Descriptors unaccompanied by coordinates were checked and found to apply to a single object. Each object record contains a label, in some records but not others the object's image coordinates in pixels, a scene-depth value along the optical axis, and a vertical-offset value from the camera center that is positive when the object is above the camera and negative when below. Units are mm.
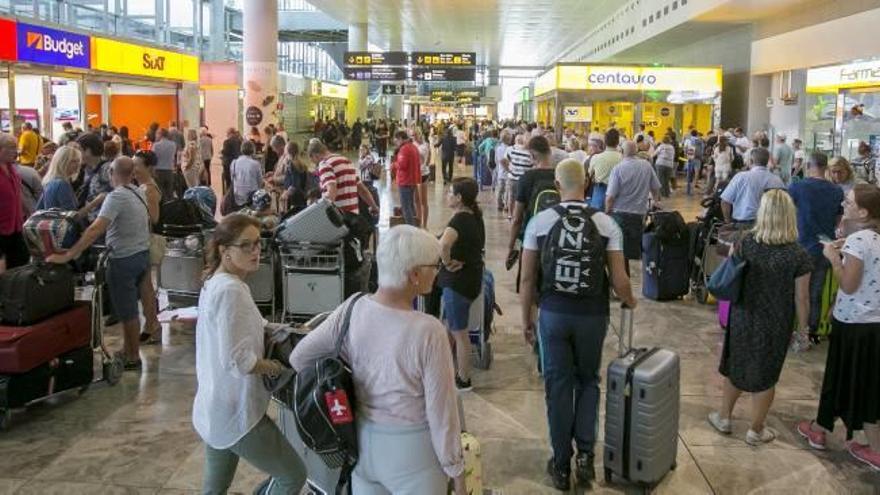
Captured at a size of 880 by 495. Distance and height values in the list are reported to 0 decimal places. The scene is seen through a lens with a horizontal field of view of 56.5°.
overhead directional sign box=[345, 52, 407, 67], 30867 +3474
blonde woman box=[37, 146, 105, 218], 6527 -314
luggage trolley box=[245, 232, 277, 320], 6719 -1075
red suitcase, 4922 -1221
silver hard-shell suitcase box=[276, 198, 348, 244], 6352 -587
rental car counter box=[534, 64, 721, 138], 20922 +1552
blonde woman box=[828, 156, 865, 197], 7199 -97
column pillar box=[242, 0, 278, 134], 19469 +2042
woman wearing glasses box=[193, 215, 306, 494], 2959 -800
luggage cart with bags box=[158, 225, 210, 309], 6859 -956
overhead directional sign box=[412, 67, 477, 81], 31016 +2965
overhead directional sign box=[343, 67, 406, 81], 31109 +2938
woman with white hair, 2467 -687
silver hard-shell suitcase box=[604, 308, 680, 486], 4121 -1320
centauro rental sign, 20859 +1991
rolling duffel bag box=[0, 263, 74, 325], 5078 -938
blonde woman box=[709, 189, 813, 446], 4570 -797
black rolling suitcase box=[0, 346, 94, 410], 4953 -1494
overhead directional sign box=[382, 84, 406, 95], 39166 +2950
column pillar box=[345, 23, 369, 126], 39156 +2327
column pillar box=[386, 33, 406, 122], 38844 +5753
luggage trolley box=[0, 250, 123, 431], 5020 -1509
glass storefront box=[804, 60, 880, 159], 14625 +1025
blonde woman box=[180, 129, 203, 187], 13184 -244
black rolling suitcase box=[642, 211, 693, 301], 8500 -1053
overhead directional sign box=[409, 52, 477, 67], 30516 +3479
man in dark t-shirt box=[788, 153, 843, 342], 6801 -397
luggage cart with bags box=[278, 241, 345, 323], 6453 -1000
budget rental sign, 13883 +1759
